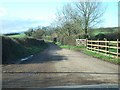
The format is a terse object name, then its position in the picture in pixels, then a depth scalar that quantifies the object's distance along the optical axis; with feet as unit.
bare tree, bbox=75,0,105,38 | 102.48
